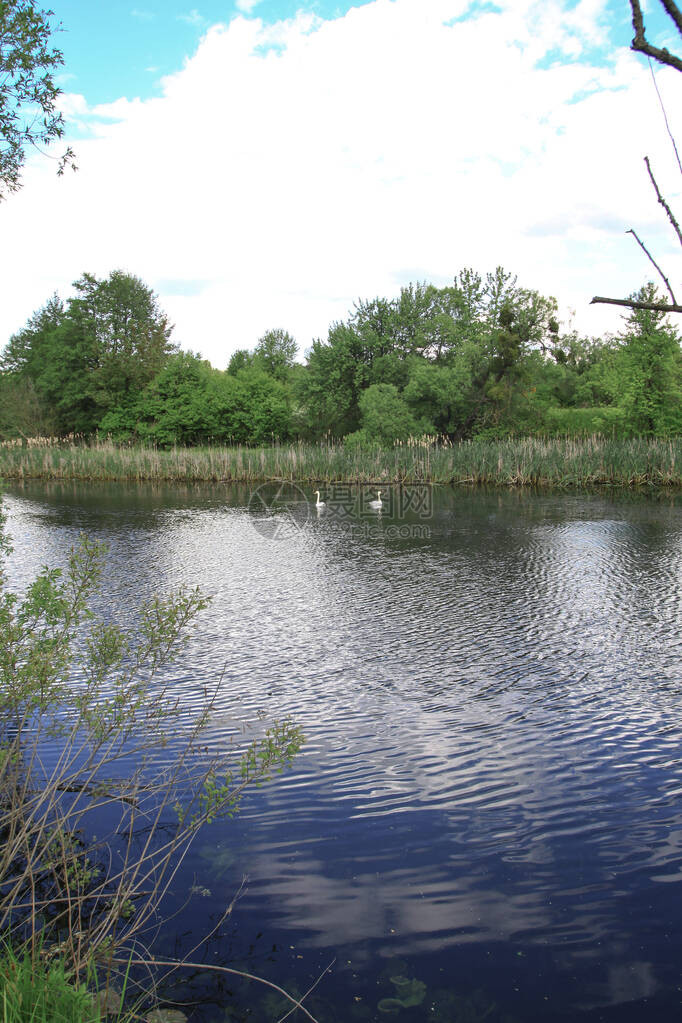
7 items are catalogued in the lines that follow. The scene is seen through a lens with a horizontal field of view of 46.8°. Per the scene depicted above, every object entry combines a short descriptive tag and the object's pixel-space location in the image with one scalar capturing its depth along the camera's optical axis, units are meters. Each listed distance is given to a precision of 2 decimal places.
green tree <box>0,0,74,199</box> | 5.52
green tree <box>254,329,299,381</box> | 66.75
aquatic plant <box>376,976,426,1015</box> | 3.13
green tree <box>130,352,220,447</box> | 44.84
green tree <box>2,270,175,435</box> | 48.34
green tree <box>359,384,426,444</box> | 32.94
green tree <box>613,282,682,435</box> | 29.02
